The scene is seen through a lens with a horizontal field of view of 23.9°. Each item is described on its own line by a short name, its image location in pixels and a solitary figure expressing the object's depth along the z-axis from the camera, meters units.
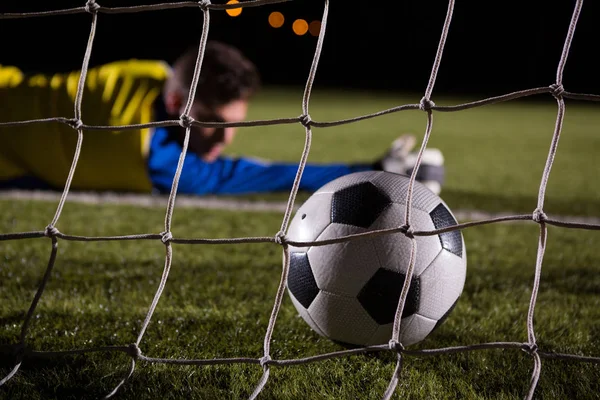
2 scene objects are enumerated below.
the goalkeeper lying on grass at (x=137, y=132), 2.35
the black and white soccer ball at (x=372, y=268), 1.60
